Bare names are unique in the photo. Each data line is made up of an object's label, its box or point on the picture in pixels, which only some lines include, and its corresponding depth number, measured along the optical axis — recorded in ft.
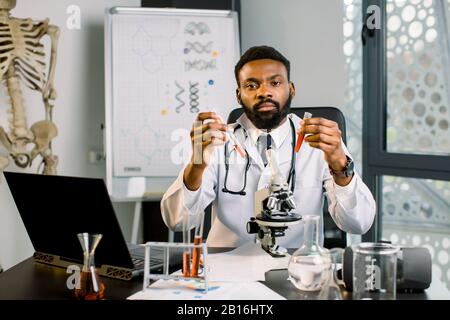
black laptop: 4.13
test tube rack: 3.99
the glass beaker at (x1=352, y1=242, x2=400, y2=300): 3.80
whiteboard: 9.95
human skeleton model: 9.13
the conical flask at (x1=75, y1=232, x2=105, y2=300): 3.81
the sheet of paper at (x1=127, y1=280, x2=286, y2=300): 3.85
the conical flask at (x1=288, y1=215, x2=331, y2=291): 3.91
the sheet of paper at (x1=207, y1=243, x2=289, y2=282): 4.32
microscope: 4.37
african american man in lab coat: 5.38
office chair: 6.38
